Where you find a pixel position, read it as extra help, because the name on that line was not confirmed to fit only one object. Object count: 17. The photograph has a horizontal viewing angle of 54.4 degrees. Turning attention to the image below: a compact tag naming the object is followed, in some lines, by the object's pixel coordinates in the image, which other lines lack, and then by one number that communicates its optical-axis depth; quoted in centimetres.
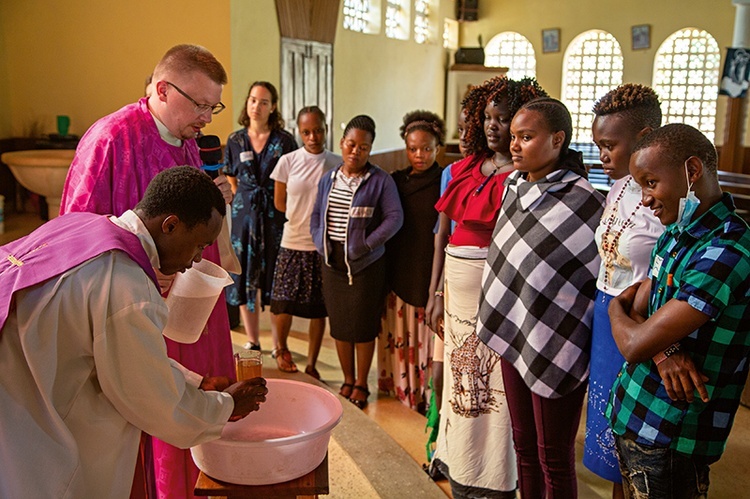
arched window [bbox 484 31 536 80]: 1330
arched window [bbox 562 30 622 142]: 1263
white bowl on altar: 503
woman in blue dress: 421
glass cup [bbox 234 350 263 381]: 185
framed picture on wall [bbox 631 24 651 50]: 1202
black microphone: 238
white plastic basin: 158
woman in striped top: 365
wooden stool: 162
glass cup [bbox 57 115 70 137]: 621
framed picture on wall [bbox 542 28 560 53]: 1285
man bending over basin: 137
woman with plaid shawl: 223
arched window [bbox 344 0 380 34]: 895
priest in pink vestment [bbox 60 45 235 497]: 213
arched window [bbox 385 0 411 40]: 1012
